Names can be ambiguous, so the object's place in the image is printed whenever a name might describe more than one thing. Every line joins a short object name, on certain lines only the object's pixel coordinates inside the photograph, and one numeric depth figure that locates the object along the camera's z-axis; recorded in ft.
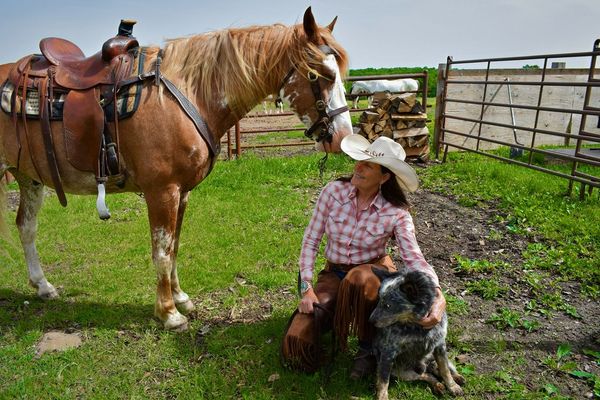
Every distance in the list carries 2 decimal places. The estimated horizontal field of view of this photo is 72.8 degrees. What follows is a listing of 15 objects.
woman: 8.03
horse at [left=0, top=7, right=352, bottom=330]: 9.05
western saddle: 9.04
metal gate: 27.81
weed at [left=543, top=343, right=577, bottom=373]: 8.58
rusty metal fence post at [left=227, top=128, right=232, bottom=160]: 27.24
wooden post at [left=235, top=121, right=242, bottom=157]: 27.36
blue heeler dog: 7.17
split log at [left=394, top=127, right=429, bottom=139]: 27.43
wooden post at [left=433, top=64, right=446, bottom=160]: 27.78
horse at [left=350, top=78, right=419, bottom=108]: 84.33
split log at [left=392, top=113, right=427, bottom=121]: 27.94
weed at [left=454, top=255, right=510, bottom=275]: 12.78
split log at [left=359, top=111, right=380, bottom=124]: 28.78
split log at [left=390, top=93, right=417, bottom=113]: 28.09
